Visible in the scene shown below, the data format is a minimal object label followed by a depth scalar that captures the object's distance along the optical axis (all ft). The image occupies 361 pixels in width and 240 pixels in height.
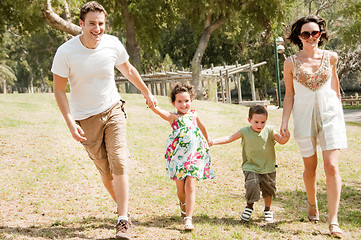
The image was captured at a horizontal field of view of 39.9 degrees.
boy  18.63
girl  17.58
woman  17.01
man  16.12
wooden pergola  102.06
